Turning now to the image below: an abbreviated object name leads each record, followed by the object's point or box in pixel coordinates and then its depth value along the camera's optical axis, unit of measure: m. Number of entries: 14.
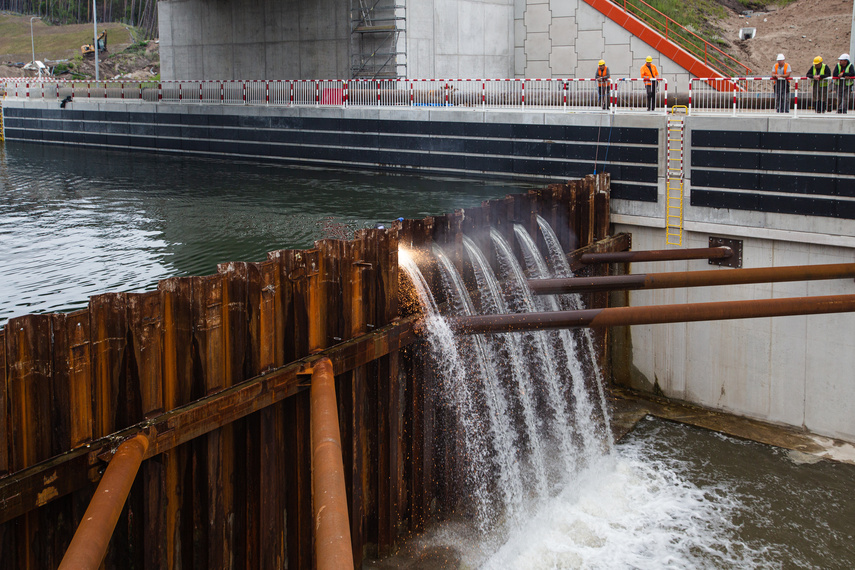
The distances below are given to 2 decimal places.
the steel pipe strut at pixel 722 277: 14.86
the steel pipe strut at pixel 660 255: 17.52
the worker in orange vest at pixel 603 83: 23.23
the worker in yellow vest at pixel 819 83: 19.00
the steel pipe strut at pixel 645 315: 12.25
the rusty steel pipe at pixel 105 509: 5.73
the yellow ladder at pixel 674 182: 19.19
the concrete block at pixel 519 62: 37.62
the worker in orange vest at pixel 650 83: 22.34
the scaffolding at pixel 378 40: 33.59
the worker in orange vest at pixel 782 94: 19.88
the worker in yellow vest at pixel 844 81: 18.89
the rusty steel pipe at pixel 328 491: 5.80
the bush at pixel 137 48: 100.00
